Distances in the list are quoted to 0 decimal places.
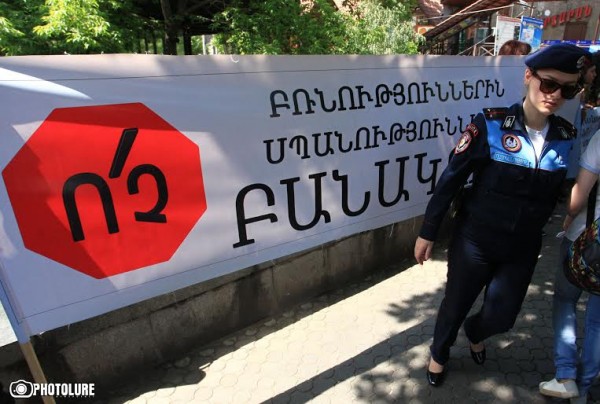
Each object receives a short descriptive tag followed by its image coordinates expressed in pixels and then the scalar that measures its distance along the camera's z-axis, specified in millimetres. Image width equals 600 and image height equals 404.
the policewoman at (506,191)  1846
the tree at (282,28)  5254
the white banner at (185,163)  1648
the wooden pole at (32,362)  1599
